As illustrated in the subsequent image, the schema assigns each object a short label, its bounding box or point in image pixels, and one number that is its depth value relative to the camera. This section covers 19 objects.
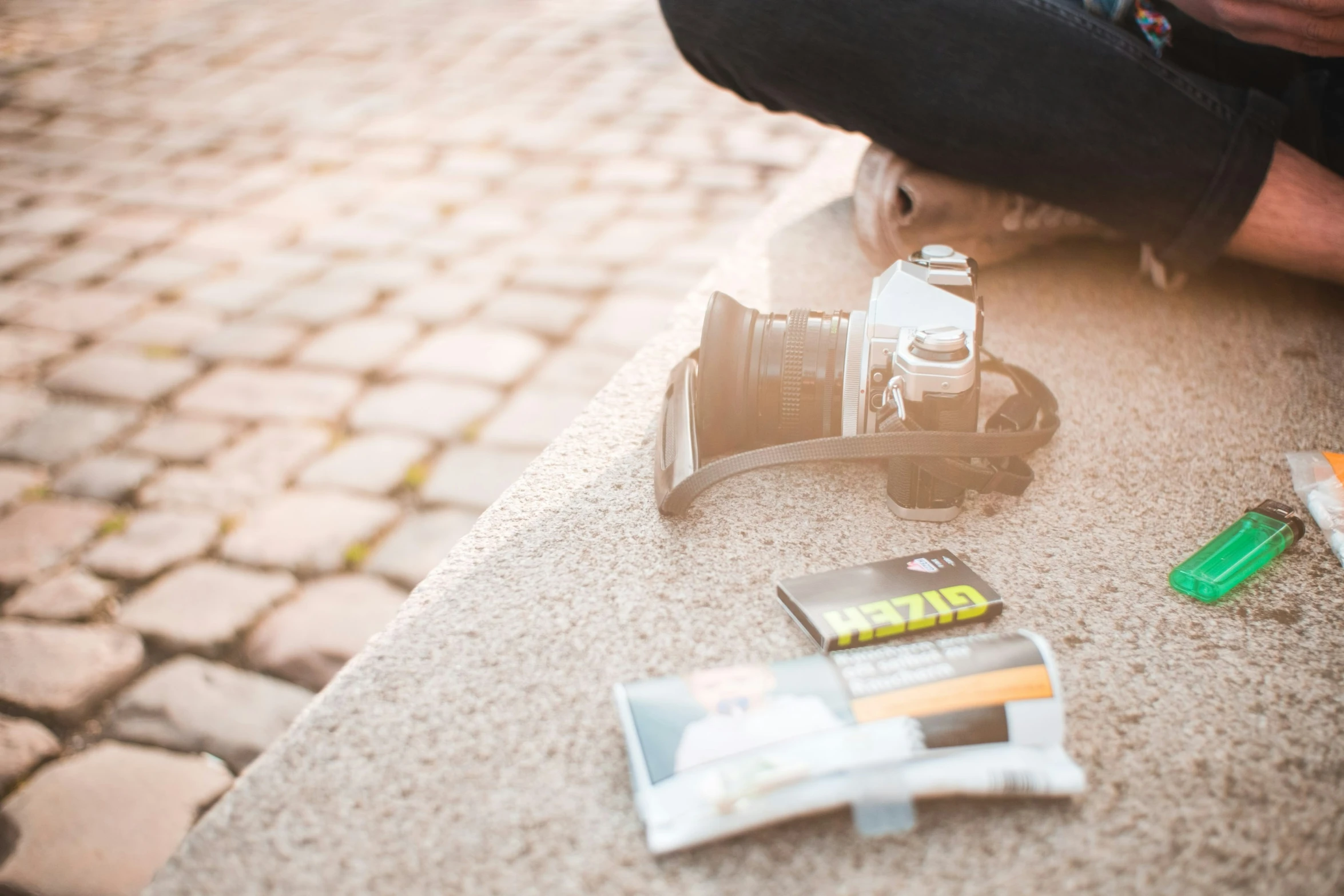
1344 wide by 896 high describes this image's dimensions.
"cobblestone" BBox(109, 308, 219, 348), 1.13
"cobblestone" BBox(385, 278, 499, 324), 1.19
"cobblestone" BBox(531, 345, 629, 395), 1.06
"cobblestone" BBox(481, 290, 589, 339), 1.16
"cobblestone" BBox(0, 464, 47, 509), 0.95
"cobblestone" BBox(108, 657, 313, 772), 0.81
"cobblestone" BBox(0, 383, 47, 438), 1.01
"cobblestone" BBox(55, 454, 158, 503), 0.96
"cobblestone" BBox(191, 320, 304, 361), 1.11
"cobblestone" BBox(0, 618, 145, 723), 0.83
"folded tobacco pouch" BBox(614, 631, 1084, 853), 0.62
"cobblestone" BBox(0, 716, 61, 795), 0.80
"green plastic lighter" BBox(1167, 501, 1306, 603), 0.71
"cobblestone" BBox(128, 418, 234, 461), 0.99
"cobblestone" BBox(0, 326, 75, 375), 1.09
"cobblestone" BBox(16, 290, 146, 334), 1.16
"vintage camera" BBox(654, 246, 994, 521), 0.73
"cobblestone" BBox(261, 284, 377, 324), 1.19
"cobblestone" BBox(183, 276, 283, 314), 1.21
